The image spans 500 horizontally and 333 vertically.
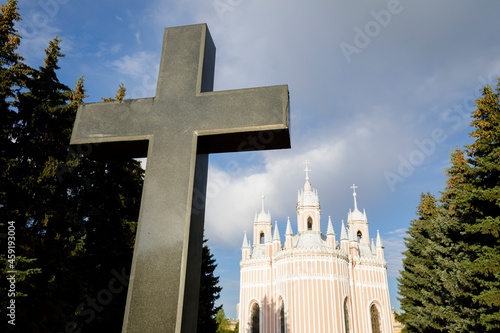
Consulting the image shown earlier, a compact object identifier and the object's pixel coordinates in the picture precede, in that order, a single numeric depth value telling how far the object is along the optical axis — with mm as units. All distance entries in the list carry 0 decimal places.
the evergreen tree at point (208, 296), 19653
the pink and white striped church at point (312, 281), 33250
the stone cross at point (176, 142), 2281
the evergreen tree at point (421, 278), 17109
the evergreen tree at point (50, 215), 9234
